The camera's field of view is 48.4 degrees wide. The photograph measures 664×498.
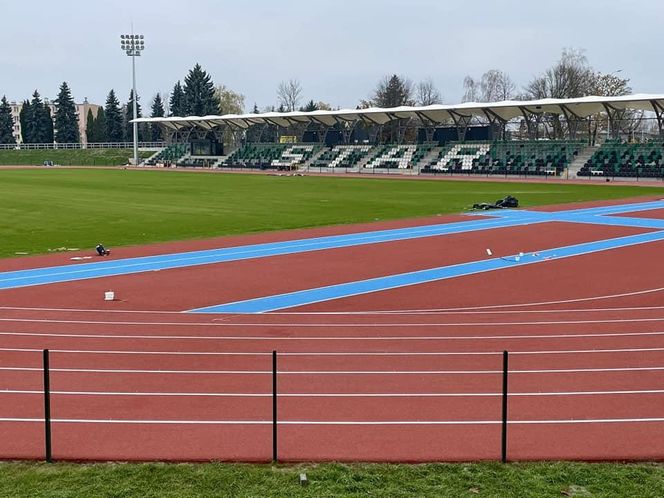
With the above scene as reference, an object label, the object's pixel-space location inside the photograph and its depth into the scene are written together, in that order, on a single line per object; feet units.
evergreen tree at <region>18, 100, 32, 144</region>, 468.75
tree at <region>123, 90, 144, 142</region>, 484.58
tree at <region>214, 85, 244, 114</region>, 527.40
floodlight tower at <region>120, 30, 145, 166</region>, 370.94
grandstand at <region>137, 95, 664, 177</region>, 226.99
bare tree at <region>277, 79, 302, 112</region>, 513.86
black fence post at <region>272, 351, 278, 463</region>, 22.40
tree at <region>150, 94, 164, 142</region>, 489.67
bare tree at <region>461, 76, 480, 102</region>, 418.51
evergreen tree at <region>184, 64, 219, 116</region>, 441.27
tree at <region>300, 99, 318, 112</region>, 484.01
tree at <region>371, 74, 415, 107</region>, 410.27
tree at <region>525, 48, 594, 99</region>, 340.80
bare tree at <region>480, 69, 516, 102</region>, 405.39
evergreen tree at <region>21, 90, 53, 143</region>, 464.24
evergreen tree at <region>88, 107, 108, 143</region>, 470.39
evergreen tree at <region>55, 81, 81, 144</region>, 461.37
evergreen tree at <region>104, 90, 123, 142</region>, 465.88
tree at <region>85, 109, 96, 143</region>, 477.77
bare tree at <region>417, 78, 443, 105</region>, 449.80
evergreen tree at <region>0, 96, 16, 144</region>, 463.83
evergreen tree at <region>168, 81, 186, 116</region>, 481.05
